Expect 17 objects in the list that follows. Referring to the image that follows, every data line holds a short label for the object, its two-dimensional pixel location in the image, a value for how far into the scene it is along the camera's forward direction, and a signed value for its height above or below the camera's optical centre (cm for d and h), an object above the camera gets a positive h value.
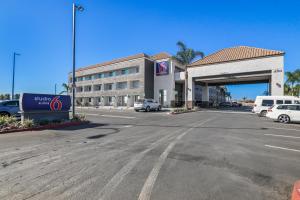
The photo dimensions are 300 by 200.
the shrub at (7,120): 1099 -113
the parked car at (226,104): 5851 -30
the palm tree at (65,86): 6737 +581
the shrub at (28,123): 1115 -128
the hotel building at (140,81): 3931 +493
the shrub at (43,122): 1206 -131
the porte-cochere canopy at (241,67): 2643 +577
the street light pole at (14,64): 2902 +579
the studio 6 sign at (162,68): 3972 +738
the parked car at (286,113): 1502 -76
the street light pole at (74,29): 1492 +574
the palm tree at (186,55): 3350 +861
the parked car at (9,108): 1493 -52
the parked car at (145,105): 2867 -38
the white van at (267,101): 1992 +26
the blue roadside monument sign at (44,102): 1192 -2
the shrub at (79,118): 1422 -122
